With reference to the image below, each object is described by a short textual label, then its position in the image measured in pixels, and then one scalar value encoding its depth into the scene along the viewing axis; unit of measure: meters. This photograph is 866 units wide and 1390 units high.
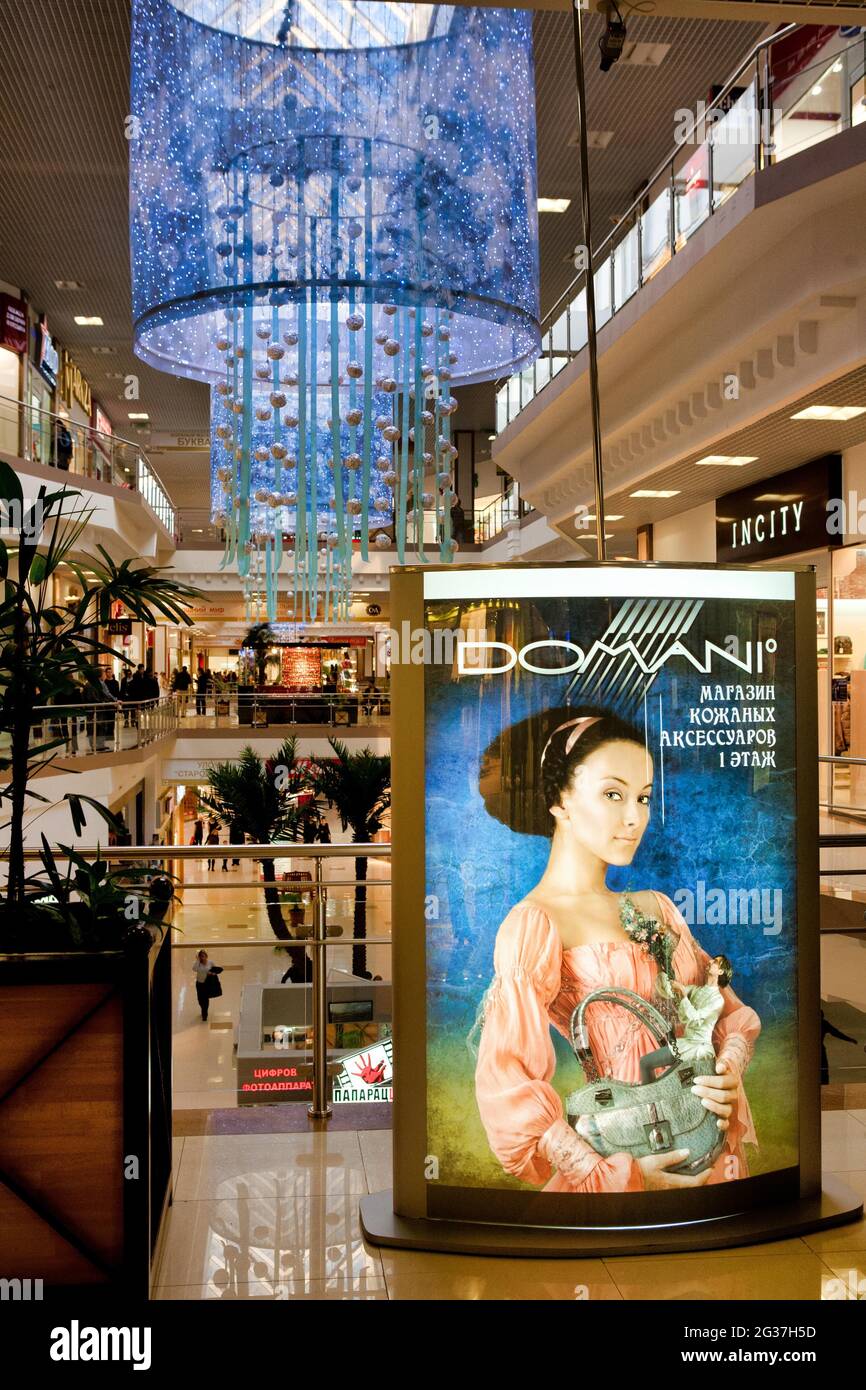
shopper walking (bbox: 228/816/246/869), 13.26
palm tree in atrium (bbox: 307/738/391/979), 13.31
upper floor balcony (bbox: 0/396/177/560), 12.69
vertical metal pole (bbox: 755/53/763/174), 6.23
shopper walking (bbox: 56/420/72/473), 13.78
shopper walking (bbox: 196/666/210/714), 22.25
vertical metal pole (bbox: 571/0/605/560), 2.74
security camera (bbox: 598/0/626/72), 3.17
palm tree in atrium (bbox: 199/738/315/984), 13.25
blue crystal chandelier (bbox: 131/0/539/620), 4.86
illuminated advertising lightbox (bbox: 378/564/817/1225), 2.76
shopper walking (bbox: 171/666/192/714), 25.83
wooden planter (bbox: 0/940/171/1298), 2.47
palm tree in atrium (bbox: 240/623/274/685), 31.59
